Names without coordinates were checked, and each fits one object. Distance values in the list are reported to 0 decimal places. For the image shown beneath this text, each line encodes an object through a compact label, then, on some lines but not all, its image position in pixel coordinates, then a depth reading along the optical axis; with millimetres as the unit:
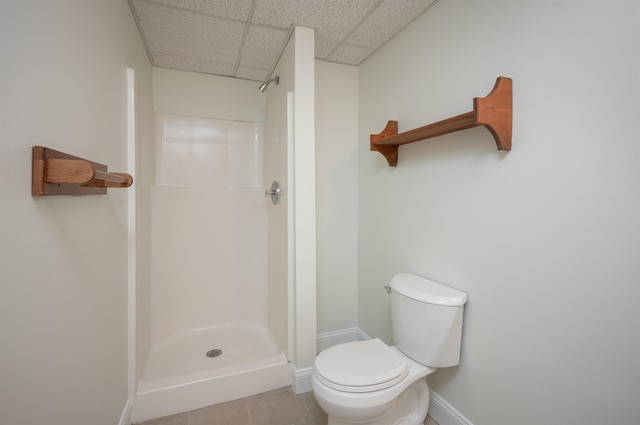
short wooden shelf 655
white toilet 1139
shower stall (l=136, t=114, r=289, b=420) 2117
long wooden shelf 1042
